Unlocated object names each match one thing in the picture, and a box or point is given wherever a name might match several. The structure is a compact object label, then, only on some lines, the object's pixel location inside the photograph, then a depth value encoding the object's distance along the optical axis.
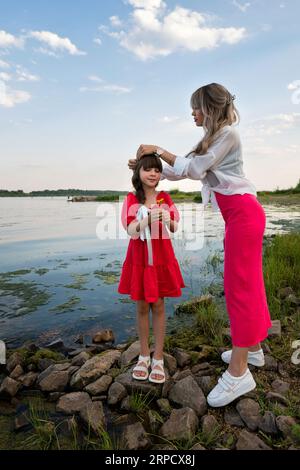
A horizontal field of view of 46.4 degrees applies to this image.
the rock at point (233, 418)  2.43
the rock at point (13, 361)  3.45
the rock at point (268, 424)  2.30
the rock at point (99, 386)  2.85
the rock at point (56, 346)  3.97
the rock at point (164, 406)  2.58
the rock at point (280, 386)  2.74
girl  2.72
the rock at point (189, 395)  2.57
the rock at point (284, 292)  4.93
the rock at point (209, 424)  2.32
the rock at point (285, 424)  2.26
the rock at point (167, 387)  2.78
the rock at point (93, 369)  2.97
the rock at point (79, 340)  4.21
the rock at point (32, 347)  3.87
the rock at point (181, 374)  2.94
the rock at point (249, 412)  2.39
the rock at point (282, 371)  3.01
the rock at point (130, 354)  3.23
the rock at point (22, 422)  2.54
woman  2.50
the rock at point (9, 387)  2.95
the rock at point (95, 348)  3.79
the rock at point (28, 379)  3.12
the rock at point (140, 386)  2.78
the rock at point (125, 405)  2.66
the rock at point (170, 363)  3.12
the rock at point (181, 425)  2.29
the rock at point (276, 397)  2.56
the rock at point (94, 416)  2.40
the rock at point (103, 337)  4.16
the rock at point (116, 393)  2.74
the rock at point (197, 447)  2.17
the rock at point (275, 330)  3.63
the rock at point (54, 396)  2.90
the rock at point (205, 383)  2.77
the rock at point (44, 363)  3.44
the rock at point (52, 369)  3.16
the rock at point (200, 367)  3.10
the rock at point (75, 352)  3.78
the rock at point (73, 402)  2.68
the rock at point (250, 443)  2.16
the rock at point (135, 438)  2.23
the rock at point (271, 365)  3.07
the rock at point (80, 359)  3.37
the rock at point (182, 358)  3.23
